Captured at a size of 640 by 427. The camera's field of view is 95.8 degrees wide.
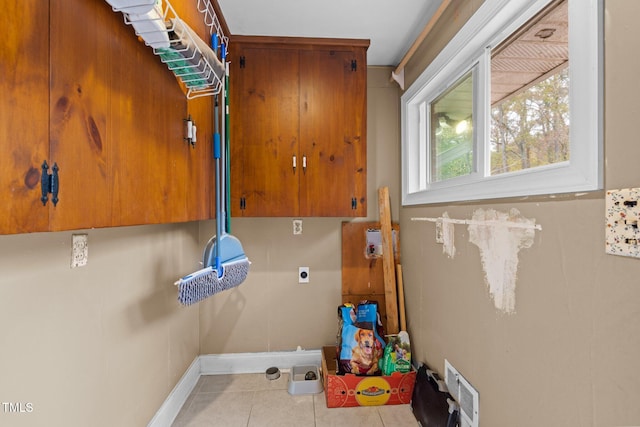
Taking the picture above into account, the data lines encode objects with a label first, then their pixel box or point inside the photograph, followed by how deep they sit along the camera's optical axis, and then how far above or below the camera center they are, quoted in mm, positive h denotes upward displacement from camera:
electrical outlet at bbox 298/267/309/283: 2129 -434
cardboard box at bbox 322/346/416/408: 1660 -1006
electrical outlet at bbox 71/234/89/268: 973 -114
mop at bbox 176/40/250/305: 1270 -242
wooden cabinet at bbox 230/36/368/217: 1786 +582
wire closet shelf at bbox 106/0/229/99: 754 +551
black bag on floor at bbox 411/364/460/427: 1303 -925
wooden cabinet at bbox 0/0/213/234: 527 +233
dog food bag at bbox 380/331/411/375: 1729 -866
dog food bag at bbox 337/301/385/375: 1716 -798
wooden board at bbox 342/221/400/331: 2143 -386
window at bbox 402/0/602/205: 736 +423
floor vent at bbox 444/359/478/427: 1194 -803
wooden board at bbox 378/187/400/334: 2027 -357
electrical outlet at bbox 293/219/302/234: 2131 -77
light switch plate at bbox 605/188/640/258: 609 -19
